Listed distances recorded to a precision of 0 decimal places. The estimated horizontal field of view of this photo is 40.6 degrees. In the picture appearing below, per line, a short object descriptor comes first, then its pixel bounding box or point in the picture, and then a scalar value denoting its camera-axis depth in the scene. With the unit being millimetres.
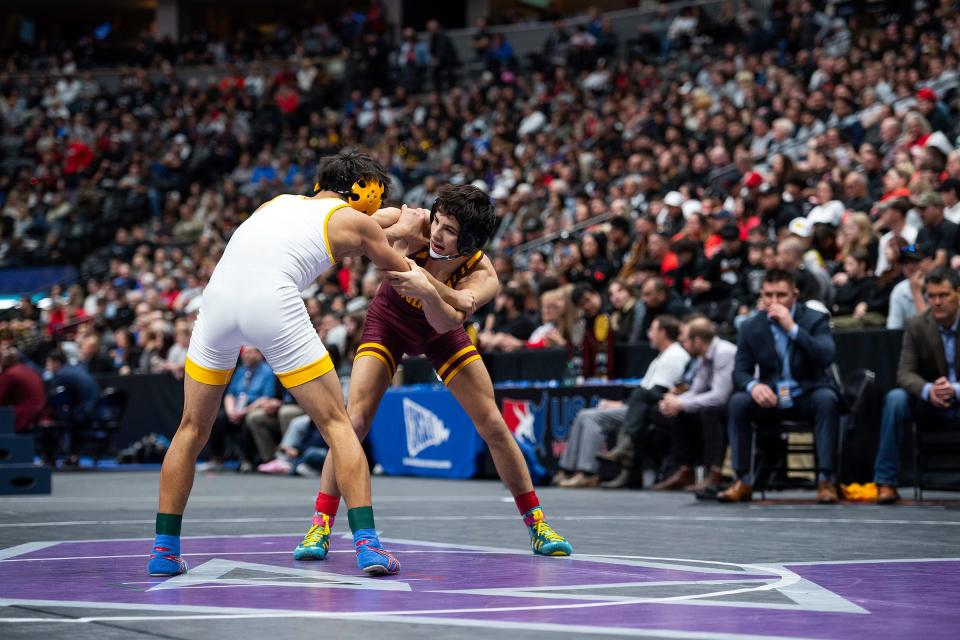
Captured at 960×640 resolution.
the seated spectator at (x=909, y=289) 10125
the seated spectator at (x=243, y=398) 16016
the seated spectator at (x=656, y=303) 12461
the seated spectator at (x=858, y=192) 13172
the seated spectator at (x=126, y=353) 20000
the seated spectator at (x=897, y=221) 11039
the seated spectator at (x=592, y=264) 14875
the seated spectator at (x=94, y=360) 20172
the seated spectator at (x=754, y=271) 12070
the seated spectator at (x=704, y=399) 10484
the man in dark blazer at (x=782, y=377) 9094
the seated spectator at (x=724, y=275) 12992
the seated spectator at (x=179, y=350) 18500
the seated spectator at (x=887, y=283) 11031
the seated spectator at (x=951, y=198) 11742
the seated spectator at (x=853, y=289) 11359
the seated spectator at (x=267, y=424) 15633
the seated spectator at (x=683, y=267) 13625
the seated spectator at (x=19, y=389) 15297
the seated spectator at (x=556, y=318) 13367
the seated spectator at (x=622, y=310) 12961
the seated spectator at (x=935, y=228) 11008
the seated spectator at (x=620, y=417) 11234
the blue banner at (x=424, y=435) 13414
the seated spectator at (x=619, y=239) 15367
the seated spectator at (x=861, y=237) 11891
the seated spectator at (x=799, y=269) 11047
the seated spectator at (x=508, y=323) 14016
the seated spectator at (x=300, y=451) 14797
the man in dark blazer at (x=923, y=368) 8906
